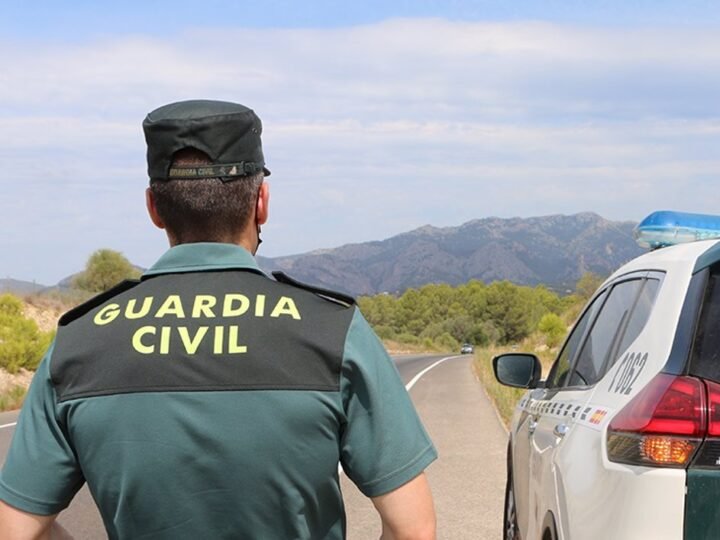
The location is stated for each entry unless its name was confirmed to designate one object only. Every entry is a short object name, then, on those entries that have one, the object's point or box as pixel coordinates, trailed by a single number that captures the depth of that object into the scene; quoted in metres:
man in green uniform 2.24
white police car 2.84
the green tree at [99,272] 53.62
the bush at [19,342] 28.45
